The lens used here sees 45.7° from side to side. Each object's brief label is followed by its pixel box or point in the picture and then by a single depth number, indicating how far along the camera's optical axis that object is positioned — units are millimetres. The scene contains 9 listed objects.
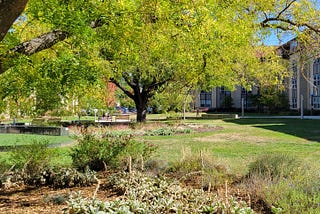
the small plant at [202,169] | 7117
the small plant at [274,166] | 6771
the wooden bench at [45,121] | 26203
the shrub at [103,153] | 8898
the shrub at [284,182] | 4840
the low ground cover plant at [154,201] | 4434
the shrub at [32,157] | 8328
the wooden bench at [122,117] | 39312
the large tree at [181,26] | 5602
